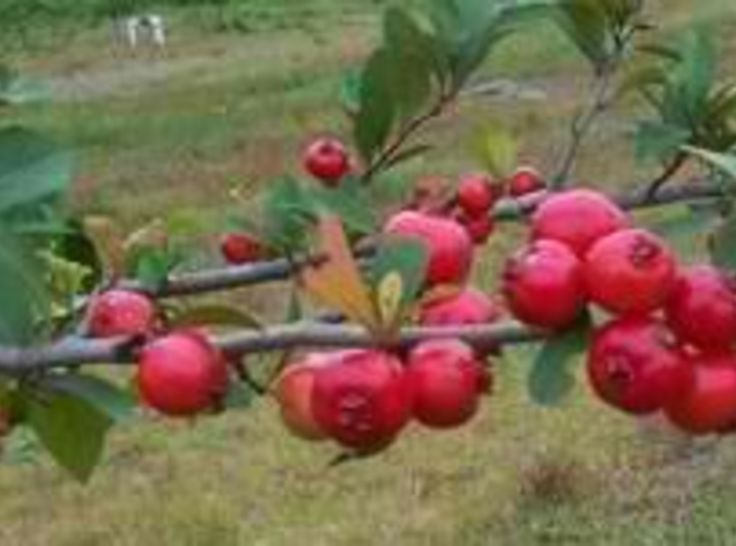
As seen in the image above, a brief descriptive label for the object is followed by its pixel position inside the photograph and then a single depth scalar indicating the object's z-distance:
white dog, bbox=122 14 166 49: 16.29
